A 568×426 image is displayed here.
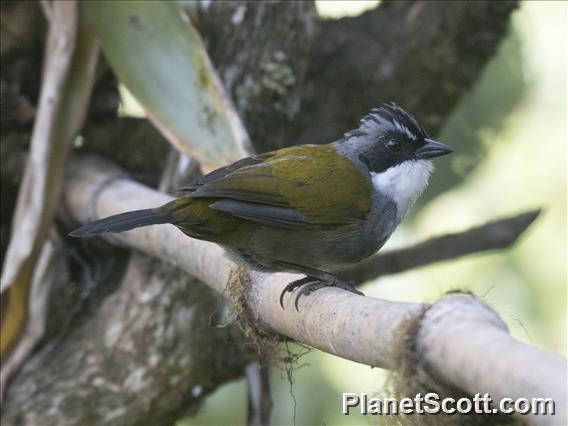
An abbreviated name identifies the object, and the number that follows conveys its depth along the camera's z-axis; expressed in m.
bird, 6.23
